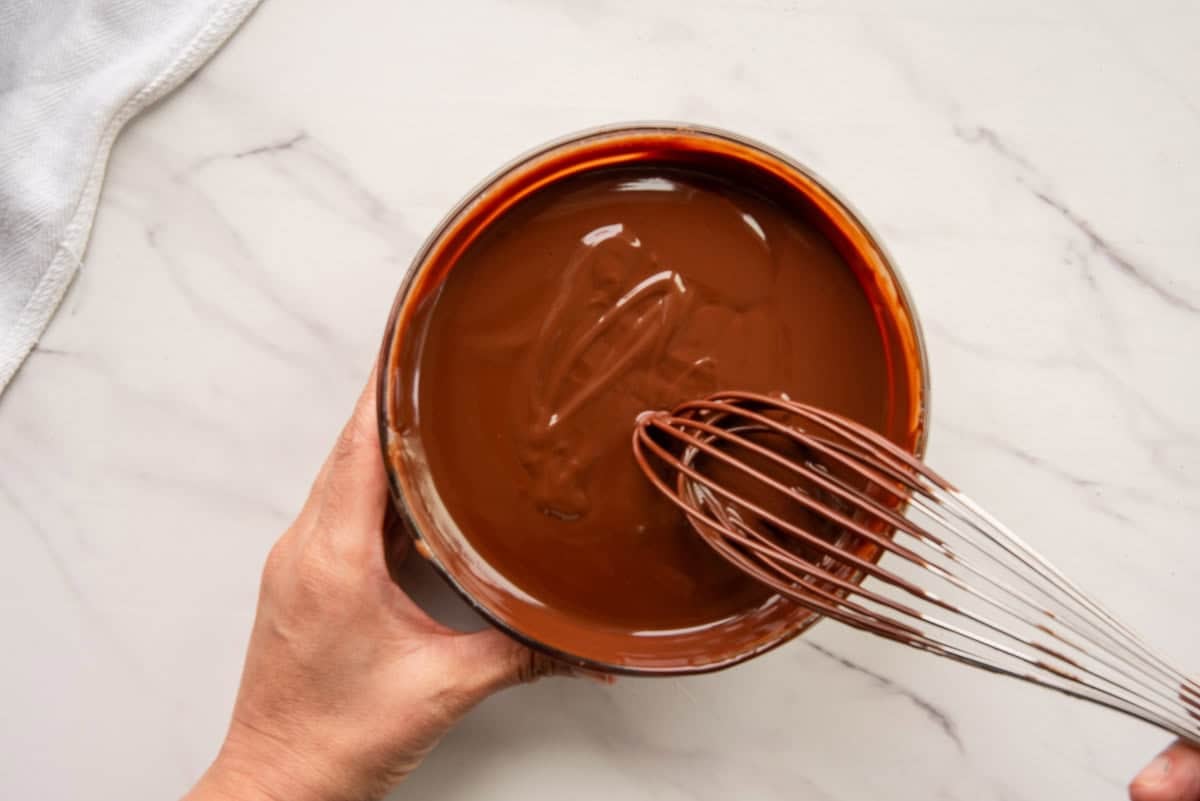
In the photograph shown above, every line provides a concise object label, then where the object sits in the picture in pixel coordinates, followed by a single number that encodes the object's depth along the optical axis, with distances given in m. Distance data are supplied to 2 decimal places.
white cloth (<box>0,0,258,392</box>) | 1.06
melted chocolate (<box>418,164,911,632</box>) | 0.85
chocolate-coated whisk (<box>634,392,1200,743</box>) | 0.76
